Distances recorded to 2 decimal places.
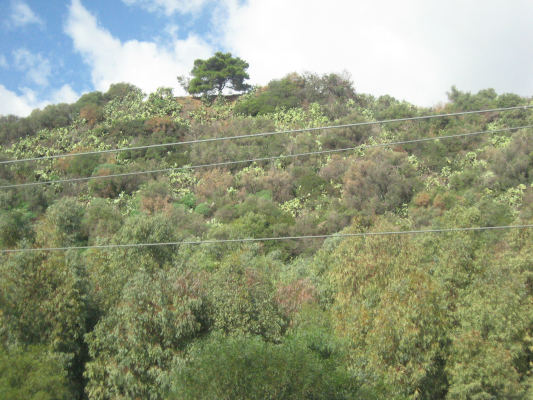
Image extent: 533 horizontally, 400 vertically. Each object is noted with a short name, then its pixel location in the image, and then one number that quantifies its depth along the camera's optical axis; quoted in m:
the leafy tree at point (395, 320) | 17.50
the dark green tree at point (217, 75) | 68.94
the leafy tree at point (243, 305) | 18.62
